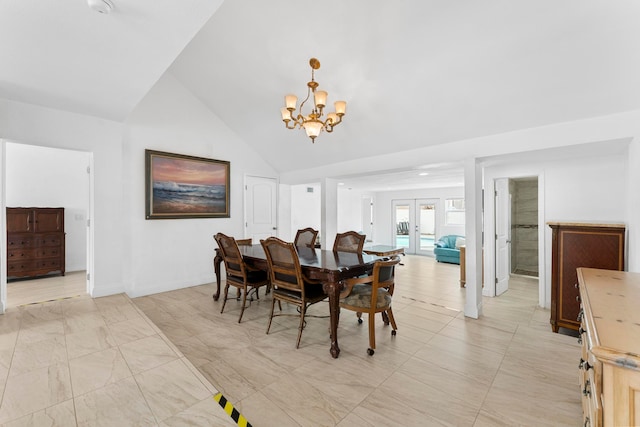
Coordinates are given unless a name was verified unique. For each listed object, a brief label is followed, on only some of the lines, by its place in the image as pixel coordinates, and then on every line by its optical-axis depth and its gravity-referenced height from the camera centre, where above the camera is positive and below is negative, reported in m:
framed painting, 4.43 +0.47
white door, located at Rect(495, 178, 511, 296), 4.44 -0.32
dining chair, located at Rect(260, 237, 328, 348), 2.65 -0.68
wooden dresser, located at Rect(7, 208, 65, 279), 4.72 -0.52
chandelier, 2.78 +1.09
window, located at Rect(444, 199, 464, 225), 8.51 +0.03
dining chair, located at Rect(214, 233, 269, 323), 3.25 -0.73
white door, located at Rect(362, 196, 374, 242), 10.52 -0.12
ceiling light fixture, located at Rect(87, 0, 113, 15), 1.72 +1.34
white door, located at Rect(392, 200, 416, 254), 9.34 -0.40
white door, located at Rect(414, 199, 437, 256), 9.04 -0.45
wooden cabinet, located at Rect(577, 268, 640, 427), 0.81 -0.44
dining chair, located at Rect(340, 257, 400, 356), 2.54 -0.82
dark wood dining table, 2.49 -0.55
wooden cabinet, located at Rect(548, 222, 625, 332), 2.73 -0.46
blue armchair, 6.94 -0.96
